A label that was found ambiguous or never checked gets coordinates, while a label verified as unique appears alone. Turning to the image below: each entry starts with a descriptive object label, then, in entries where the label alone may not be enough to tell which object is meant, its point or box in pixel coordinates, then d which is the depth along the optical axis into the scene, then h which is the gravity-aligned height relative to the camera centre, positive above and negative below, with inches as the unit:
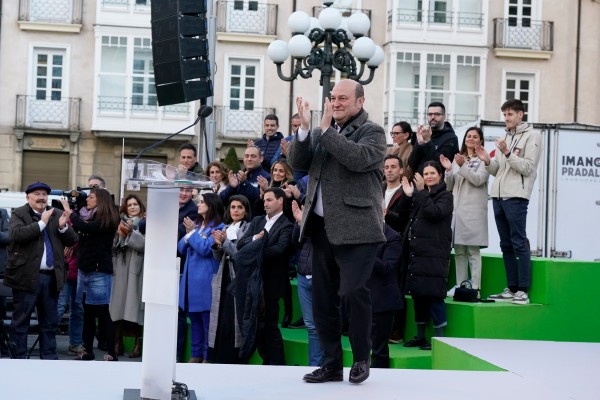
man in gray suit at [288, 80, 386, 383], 278.1 -1.0
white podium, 251.6 -17.2
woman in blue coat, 482.9 -27.4
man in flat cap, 475.8 -27.5
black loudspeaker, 454.6 +61.4
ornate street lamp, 685.9 +100.2
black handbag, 462.9 -32.6
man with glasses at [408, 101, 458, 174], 493.4 +31.6
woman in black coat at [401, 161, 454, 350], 442.3 -14.4
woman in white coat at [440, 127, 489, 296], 473.4 +5.1
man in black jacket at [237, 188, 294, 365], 459.8 -22.7
